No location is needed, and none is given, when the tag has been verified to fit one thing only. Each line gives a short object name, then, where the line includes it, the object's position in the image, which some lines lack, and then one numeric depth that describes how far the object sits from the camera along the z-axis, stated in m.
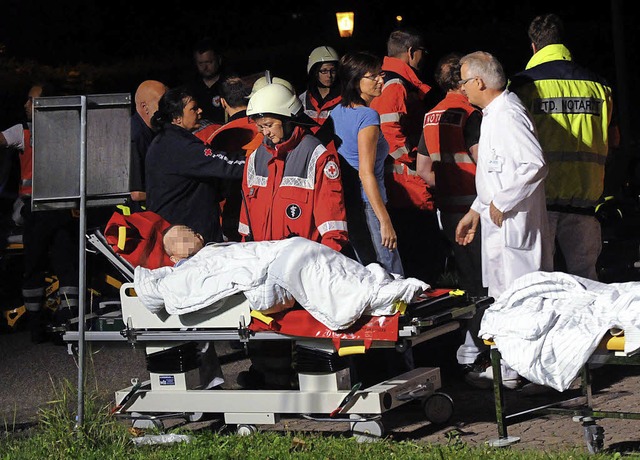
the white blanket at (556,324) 12.65
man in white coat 15.55
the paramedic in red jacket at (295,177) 15.36
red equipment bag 15.73
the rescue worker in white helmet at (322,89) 20.08
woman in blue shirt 16.30
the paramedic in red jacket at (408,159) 18.19
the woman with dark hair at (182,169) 17.06
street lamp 40.84
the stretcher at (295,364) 13.89
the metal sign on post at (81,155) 13.74
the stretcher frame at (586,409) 12.68
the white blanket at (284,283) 13.72
